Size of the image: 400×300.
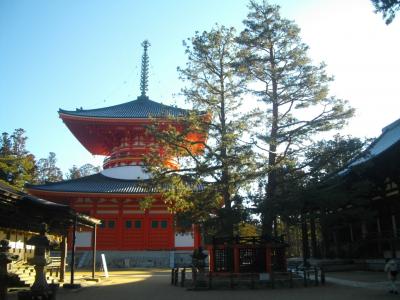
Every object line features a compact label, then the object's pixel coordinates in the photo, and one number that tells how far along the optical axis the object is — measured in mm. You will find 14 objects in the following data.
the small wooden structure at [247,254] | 18531
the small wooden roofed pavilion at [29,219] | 13149
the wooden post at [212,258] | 18984
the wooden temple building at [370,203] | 19297
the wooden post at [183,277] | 18422
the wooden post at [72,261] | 16958
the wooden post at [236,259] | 18578
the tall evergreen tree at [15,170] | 43188
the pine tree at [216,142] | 19422
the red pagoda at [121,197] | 33156
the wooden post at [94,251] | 21131
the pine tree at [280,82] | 19781
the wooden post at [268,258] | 18312
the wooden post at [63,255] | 19656
